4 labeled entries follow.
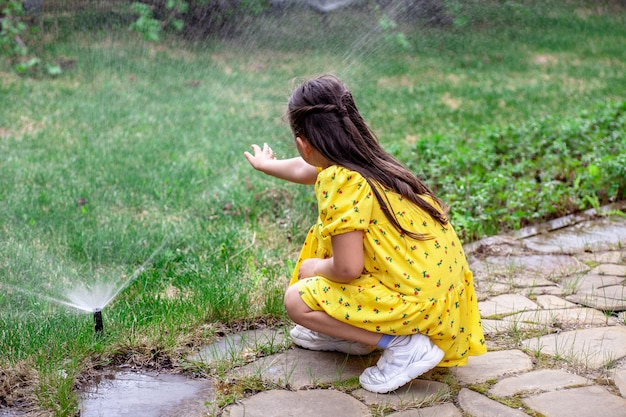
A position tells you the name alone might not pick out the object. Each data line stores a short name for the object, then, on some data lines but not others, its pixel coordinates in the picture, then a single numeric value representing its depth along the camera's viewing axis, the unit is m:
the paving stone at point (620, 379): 2.46
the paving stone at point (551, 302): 3.20
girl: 2.39
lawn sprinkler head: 2.70
